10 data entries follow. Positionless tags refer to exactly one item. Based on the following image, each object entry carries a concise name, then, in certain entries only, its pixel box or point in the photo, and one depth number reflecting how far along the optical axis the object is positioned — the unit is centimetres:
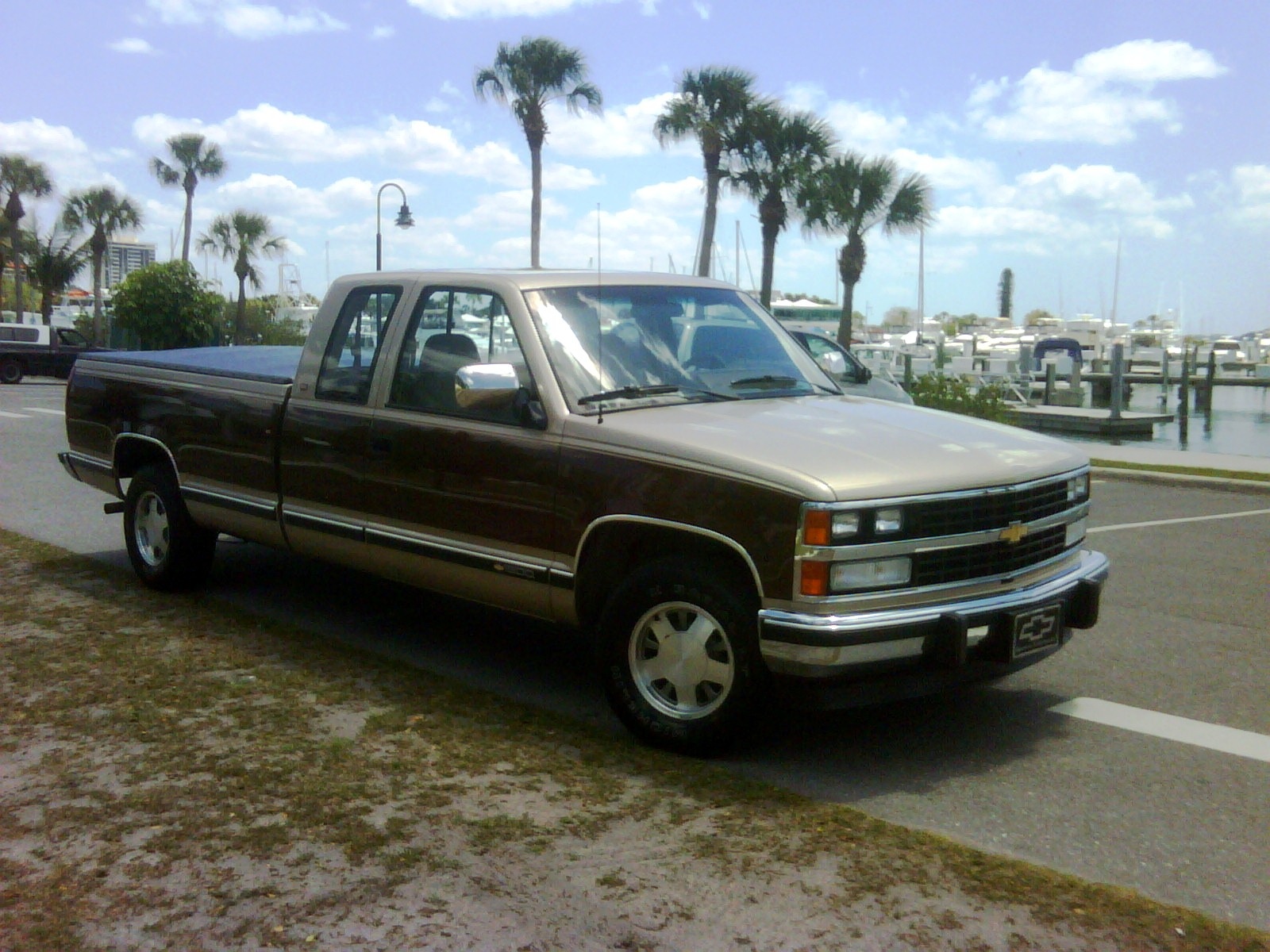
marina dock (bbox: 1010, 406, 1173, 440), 2320
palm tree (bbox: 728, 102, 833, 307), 4134
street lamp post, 3738
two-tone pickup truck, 463
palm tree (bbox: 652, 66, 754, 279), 4122
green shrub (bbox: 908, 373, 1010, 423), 2017
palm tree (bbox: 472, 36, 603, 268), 4319
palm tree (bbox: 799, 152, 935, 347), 4219
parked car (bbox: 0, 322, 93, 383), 3725
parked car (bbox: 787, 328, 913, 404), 1362
